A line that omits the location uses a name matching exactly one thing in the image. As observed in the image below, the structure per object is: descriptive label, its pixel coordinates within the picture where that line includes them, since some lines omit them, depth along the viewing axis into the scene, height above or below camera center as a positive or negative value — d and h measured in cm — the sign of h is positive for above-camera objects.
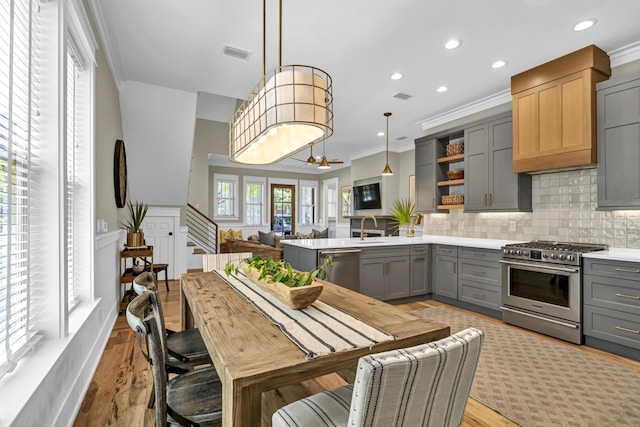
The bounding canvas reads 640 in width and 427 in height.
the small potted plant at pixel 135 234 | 407 -24
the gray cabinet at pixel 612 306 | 259 -80
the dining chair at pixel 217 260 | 289 -42
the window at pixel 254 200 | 926 +48
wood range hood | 306 +113
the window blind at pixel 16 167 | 124 +21
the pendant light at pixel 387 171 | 594 +86
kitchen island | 369 -64
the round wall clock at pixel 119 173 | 356 +51
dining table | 93 -47
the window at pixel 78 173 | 228 +34
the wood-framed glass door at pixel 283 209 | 984 +22
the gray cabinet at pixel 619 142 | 280 +69
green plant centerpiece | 147 -35
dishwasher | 366 -63
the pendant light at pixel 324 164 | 580 +98
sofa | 516 -59
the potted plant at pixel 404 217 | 484 -2
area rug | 187 -122
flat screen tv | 766 +50
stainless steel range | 292 -73
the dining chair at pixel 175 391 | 116 -77
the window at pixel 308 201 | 1044 +50
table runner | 111 -46
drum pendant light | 148 +54
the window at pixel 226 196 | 882 +57
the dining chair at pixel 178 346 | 158 -78
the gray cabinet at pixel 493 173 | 380 +56
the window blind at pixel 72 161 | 224 +41
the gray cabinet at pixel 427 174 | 476 +67
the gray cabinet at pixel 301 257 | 363 -53
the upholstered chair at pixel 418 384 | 75 -44
